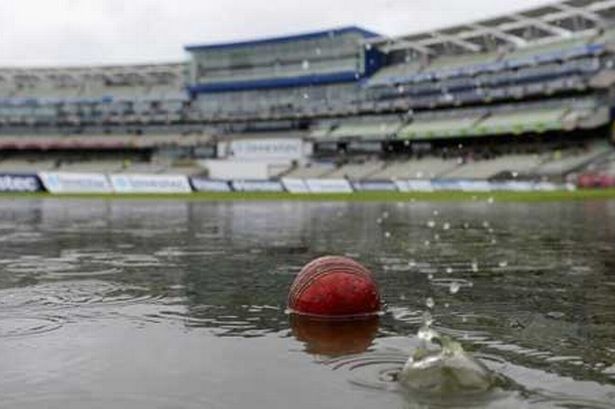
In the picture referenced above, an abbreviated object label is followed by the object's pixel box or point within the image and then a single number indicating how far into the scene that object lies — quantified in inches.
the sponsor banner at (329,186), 2637.8
